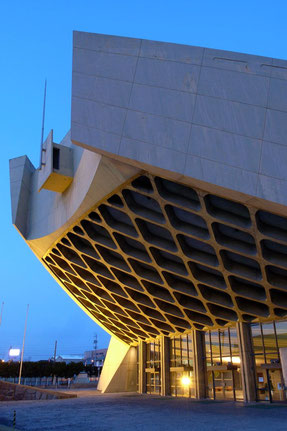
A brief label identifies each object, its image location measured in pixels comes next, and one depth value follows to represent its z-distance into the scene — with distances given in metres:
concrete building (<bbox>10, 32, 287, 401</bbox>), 11.72
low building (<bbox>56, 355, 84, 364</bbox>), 109.06
